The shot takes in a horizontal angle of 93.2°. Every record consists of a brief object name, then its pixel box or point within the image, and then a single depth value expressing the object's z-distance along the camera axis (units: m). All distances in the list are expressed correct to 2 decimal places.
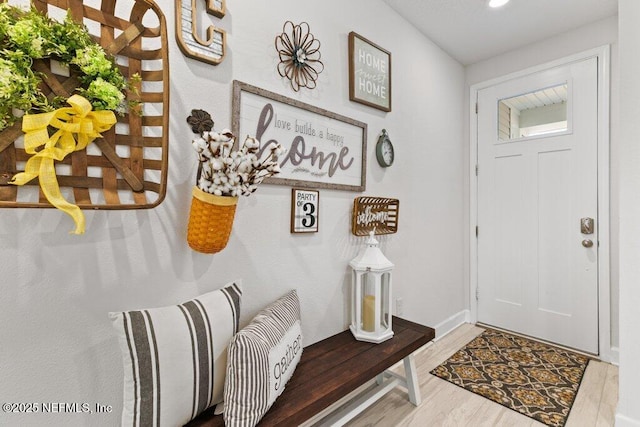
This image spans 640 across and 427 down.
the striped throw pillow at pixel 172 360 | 0.91
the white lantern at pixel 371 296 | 1.69
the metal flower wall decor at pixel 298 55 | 1.53
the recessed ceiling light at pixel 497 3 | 2.09
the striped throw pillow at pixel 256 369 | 0.99
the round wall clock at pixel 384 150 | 2.06
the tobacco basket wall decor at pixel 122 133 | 0.88
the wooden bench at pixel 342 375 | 1.13
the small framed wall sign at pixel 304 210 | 1.57
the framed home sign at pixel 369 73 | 1.86
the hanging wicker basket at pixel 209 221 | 1.08
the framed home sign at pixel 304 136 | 1.40
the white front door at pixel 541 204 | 2.46
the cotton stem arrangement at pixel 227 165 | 1.04
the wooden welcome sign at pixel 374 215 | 1.90
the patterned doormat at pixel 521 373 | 1.83
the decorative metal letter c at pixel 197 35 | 1.18
